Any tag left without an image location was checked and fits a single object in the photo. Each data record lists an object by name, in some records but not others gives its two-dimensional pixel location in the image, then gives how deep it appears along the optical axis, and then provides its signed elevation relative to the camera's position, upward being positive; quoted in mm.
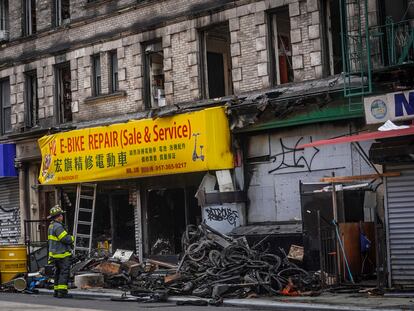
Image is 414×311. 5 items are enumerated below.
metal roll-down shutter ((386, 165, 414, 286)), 14219 -417
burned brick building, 16891 +2932
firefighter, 15984 -647
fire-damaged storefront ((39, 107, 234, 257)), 18844 +1146
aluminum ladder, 22562 +129
